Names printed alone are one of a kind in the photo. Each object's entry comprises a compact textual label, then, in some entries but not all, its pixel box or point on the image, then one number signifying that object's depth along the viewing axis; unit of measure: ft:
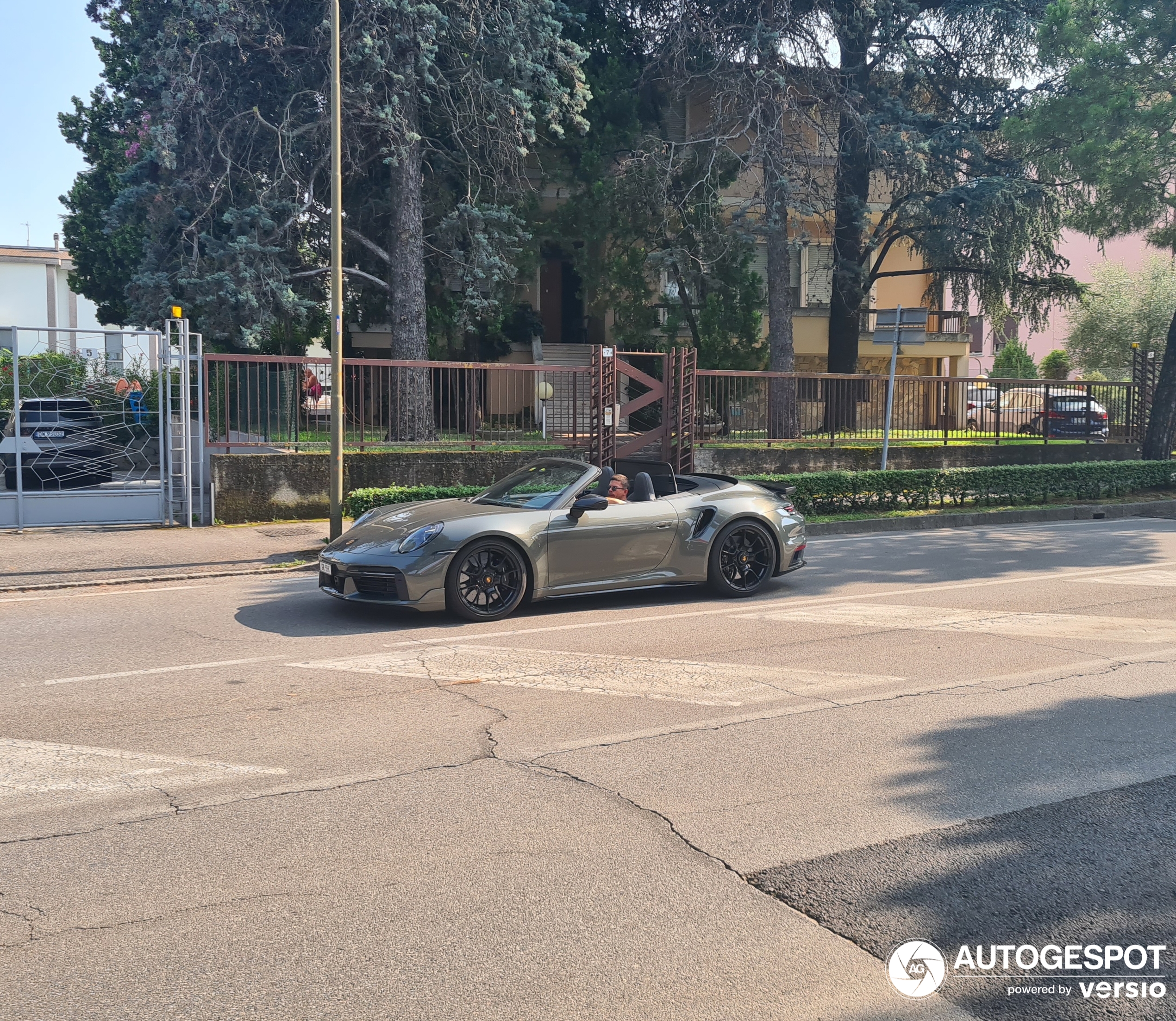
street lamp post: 41.16
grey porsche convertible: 27.50
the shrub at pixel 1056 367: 175.22
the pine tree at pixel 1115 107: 66.74
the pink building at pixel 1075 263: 189.16
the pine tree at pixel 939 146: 79.15
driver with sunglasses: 30.96
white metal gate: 44.91
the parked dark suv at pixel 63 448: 45.27
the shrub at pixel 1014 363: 177.68
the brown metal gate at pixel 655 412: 58.39
